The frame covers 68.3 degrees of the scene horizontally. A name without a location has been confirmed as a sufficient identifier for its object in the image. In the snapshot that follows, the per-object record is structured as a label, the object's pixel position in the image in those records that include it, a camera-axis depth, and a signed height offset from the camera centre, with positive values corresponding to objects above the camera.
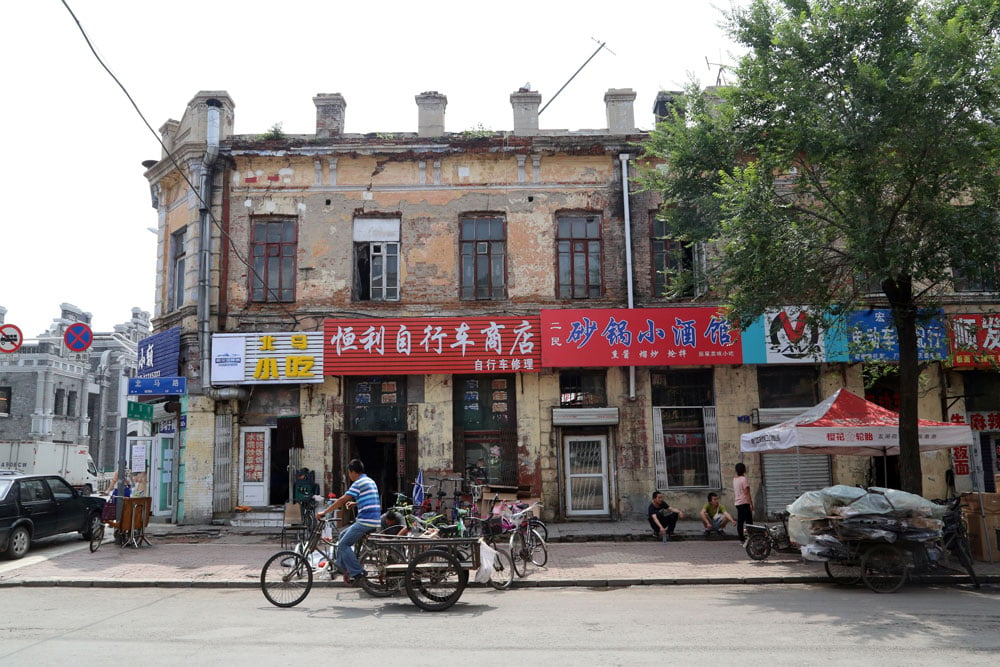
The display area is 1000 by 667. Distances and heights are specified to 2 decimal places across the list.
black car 13.54 -1.42
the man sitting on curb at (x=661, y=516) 14.86 -1.82
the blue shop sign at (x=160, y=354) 17.61 +2.01
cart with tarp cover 9.99 -1.54
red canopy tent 12.45 -0.15
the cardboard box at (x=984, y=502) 12.20 -1.39
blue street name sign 15.52 +1.07
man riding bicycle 9.32 -1.10
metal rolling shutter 17.25 -1.22
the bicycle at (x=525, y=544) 11.68 -1.85
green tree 11.02 +4.23
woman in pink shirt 14.16 -1.41
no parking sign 14.45 +1.99
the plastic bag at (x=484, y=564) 9.75 -1.78
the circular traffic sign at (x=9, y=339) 14.98 +2.03
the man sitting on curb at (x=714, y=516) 15.16 -1.88
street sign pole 14.62 -0.40
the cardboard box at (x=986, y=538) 12.15 -1.96
